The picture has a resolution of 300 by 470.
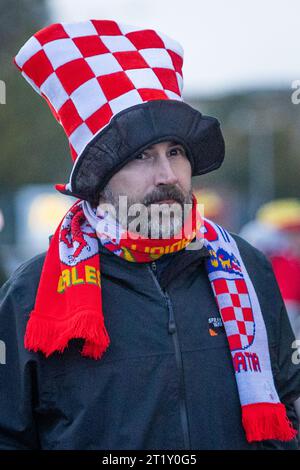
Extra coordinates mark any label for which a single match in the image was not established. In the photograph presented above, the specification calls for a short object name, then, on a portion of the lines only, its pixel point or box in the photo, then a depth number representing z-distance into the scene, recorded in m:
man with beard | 5.26
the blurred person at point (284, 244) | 13.78
